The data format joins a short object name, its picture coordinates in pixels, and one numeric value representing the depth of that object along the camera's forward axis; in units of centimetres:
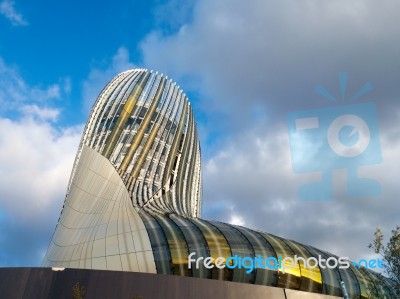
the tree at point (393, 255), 1634
